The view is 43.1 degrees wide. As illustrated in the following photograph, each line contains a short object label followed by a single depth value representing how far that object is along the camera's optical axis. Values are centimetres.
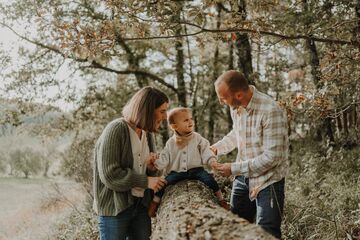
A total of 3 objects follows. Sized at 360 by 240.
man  370
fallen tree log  252
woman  351
